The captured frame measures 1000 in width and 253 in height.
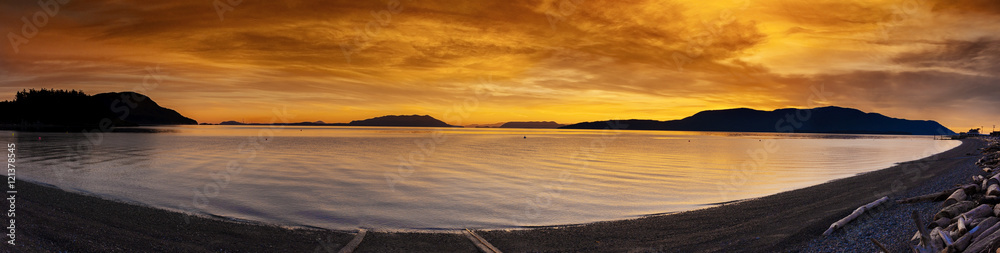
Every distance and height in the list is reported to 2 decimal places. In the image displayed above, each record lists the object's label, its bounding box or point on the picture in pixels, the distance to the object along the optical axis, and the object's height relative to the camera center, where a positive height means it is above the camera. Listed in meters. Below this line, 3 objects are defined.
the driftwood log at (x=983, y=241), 6.65 -1.65
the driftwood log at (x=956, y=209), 9.41 -1.57
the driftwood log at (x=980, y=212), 8.52 -1.48
